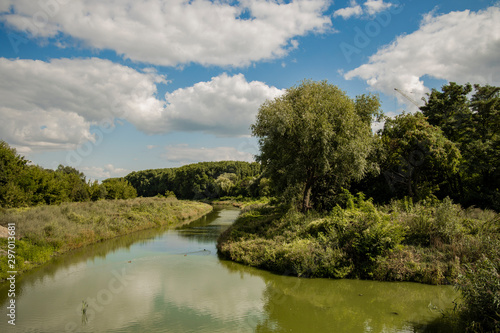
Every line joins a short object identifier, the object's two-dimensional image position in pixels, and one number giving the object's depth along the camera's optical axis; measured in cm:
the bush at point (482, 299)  782
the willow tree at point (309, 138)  2064
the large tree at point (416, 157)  2175
